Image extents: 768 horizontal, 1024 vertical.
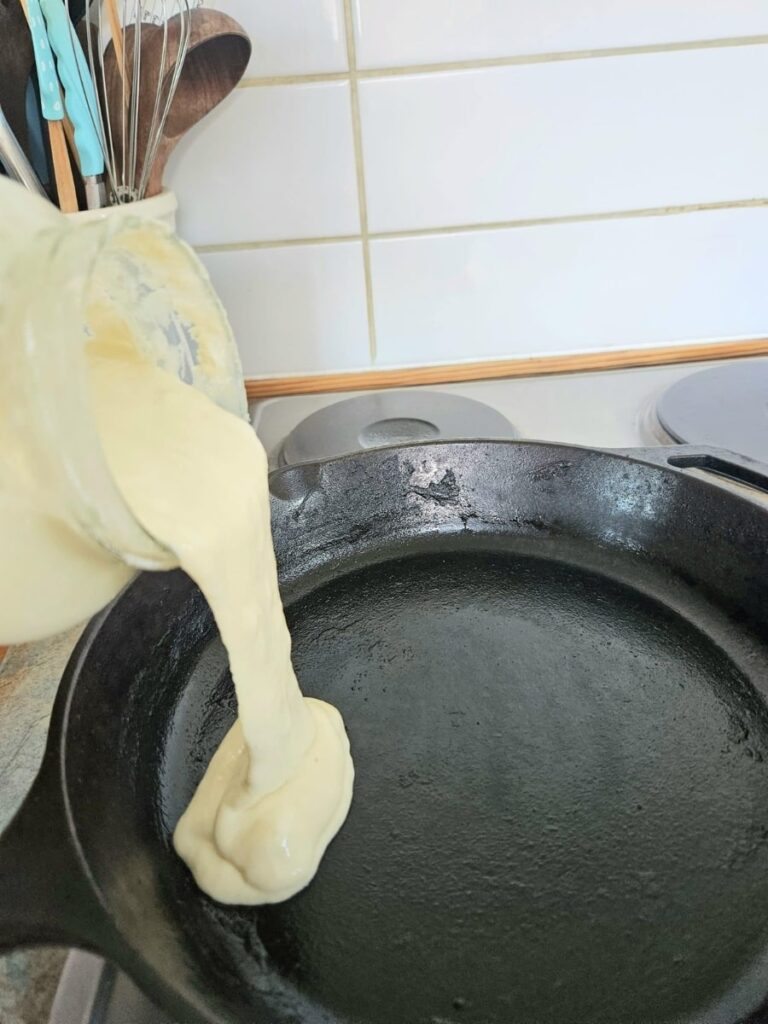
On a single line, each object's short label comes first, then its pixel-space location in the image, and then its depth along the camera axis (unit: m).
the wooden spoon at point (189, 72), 0.70
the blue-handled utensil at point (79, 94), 0.63
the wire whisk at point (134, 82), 0.69
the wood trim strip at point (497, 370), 0.97
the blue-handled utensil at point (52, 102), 0.63
